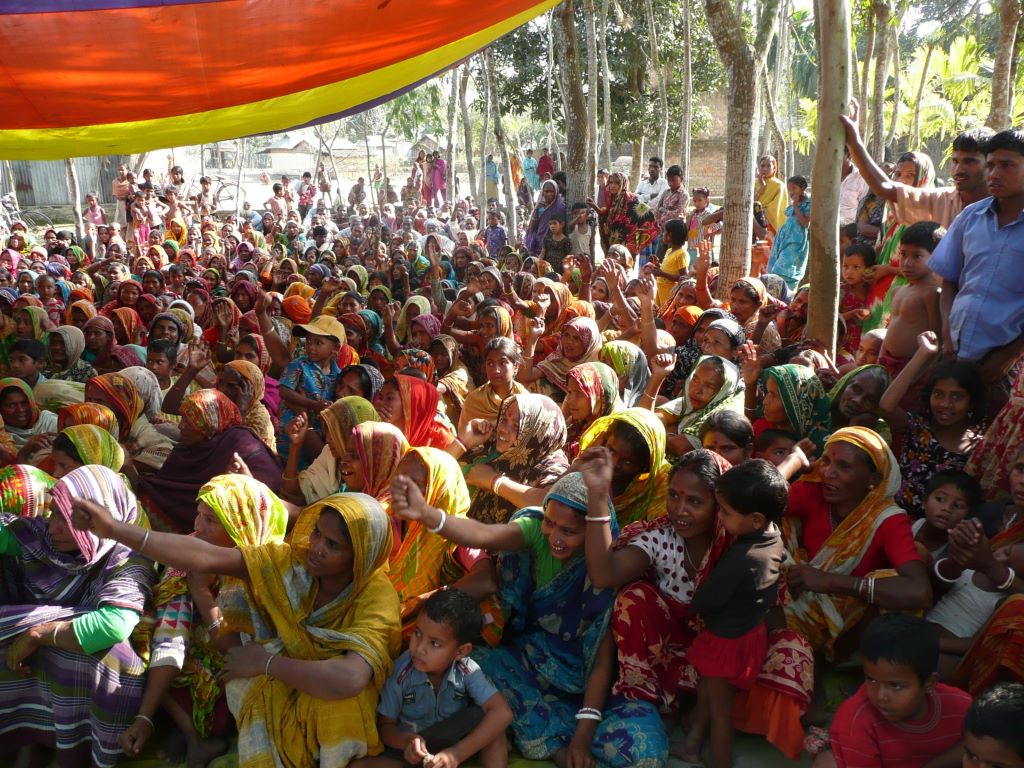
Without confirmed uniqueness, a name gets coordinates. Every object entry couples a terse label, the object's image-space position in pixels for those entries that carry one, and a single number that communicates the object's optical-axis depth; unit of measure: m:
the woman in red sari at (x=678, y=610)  2.79
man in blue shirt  3.74
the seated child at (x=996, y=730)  1.95
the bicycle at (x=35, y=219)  23.66
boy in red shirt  2.28
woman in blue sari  2.76
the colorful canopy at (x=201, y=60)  4.50
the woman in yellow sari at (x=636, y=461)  3.35
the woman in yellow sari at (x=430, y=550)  3.30
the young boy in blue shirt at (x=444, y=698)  2.66
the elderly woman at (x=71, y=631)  3.00
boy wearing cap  5.30
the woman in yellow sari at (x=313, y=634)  2.64
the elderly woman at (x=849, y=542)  2.89
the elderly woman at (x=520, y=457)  3.71
